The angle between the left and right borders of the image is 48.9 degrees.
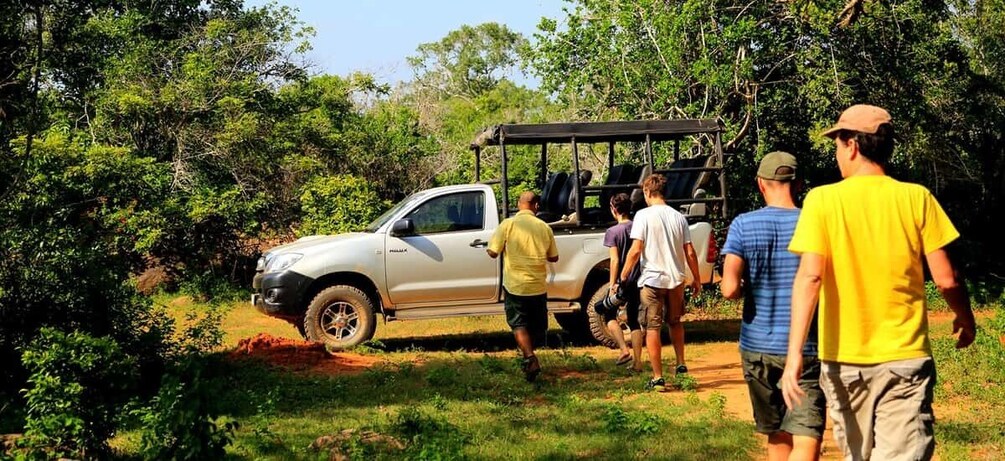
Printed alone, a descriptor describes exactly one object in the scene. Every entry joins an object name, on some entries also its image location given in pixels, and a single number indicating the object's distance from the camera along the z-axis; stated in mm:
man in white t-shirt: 9070
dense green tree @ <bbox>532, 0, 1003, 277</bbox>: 16812
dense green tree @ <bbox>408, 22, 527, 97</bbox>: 53438
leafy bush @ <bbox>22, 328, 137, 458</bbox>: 6508
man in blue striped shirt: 5133
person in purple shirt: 9711
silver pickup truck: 12213
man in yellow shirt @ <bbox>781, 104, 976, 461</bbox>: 4129
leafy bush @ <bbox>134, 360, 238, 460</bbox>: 5848
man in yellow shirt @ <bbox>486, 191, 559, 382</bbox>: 9820
